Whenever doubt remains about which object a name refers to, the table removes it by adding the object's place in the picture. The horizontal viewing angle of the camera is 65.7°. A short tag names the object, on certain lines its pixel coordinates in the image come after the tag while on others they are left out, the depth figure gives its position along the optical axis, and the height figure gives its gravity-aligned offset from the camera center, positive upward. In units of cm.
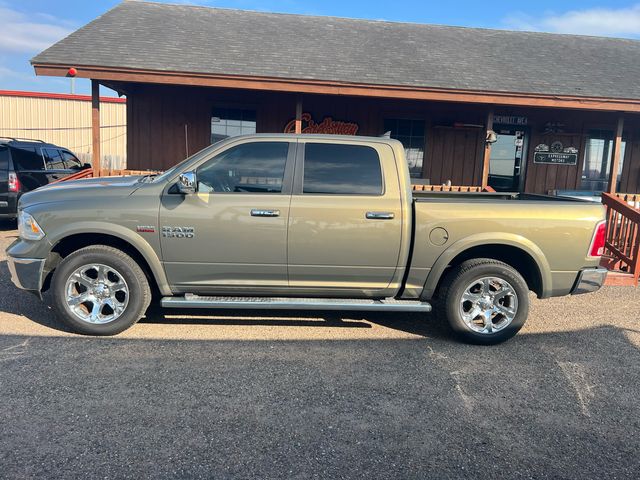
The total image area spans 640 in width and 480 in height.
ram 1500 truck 445 -67
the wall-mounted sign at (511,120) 1238 +141
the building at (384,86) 953 +162
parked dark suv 941 -33
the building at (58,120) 2498 +169
